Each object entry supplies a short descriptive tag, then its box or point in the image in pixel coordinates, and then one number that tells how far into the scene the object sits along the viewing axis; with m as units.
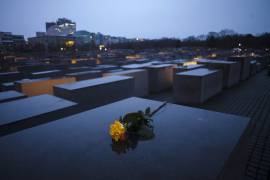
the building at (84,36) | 124.66
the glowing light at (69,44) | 71.12
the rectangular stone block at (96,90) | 5.24
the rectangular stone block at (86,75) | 9.46
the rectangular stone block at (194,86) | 8.54
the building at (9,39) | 79.05
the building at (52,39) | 82.94
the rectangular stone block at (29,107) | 2.93
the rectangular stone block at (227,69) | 11.77
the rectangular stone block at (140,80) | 10.05
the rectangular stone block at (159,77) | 11.59
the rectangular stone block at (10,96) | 4.75
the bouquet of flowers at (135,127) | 1.92
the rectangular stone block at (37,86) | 7.56
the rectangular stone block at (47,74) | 10.37
